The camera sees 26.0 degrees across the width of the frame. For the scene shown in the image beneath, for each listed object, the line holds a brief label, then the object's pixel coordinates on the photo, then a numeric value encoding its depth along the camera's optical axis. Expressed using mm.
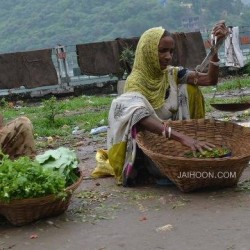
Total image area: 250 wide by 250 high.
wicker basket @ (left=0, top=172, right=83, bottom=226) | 3877
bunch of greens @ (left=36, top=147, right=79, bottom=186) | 4320
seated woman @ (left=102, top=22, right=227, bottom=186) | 4887
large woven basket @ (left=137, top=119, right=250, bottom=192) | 4250
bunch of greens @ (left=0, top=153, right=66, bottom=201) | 3826
